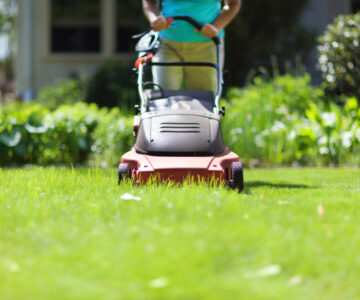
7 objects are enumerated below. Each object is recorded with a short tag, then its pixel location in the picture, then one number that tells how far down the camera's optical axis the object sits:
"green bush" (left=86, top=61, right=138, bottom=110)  9.42
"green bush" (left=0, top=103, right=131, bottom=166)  5.87
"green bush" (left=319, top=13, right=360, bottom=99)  6.61
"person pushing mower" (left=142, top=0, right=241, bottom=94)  4.30
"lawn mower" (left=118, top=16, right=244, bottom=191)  3.48
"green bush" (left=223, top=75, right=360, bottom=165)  6.07
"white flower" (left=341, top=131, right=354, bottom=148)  5.93
